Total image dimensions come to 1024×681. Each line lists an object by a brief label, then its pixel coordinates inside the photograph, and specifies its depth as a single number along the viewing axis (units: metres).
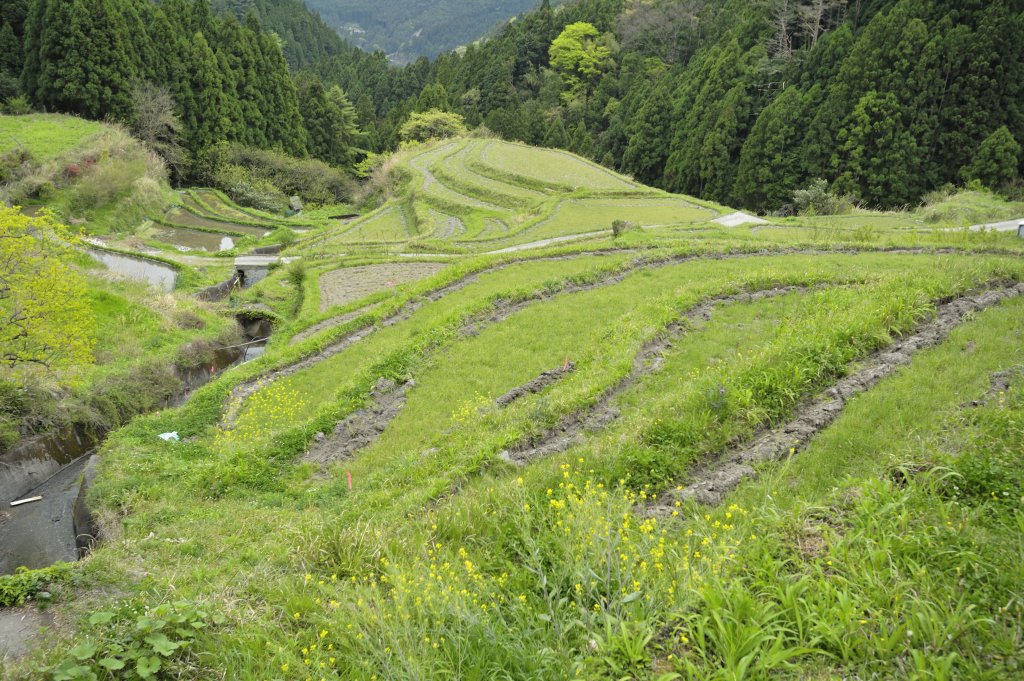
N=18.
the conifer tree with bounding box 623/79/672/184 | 65.50
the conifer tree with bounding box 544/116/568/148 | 76.75
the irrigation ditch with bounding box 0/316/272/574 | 11.05
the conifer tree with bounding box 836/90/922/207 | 40.91
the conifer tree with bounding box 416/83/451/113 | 78.88
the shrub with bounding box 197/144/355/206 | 55.66
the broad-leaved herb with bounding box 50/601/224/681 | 4.25
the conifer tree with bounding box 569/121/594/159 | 74.44
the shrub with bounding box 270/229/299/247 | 39.62
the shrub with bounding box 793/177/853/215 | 37.81
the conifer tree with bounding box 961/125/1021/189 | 37.72
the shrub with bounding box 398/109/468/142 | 74.12
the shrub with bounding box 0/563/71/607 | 6.79
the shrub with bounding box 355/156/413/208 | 53.41
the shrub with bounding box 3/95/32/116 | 43.78
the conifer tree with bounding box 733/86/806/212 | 47.16
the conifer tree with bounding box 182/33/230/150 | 56.22
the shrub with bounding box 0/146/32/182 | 32.21
